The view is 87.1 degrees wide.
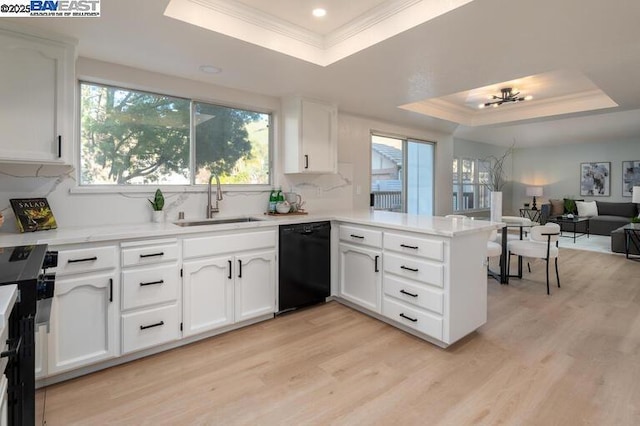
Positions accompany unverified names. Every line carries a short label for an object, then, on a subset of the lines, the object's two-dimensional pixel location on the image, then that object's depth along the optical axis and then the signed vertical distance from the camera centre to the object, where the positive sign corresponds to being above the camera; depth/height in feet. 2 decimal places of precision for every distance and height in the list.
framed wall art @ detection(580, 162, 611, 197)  27.04 +2.37
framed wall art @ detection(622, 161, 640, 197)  25.58 +2.50
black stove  3.43 -1.32
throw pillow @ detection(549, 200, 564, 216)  27.07 -0.03
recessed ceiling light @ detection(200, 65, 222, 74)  8.78 +3.70
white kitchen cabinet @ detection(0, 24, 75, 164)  6.52 +2.19
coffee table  23.57 -0.90
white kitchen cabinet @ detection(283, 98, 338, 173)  11.28 +2.48
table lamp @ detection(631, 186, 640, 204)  20.69 +0.83
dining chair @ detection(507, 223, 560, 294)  12.00 -1.36
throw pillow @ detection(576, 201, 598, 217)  26.22 -0.06
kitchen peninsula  6.61 -1.75
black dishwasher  9.72 -1.72
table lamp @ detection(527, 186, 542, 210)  28.84 +1.40
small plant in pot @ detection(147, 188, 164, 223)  9.01 +0.03
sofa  24.11 -0.46
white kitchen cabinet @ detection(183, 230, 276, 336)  8.02 -1.84
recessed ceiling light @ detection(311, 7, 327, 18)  7.43 +4.38
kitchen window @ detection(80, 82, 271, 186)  8.63 +1.96
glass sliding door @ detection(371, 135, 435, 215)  16.25 +1.73
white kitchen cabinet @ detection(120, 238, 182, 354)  7.15 -1.92
